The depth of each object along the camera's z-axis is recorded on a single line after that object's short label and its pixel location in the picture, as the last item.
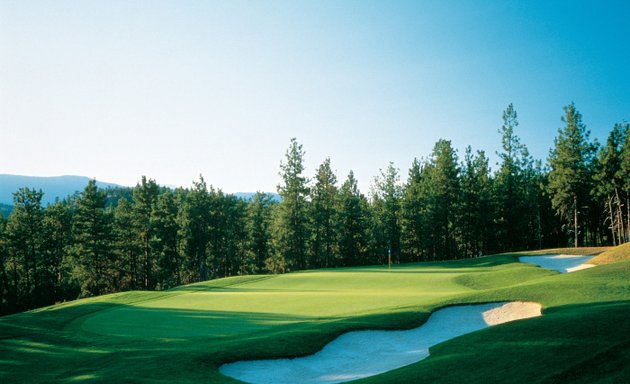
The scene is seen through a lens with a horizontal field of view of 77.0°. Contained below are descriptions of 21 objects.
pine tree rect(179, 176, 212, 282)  61.12
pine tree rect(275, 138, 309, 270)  59.00
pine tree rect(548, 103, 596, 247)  54.03
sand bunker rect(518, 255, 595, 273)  34.41
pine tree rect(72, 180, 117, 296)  52.72
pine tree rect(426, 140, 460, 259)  60.97
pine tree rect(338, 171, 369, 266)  63.16
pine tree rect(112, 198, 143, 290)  59.19
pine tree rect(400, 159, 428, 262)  64.56
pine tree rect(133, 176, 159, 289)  59.34
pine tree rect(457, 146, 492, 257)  62.38
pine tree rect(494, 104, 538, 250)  64.25
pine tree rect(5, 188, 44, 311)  56.12
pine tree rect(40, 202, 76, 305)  59.84
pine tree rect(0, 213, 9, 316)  55.28
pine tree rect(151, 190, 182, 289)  60.91
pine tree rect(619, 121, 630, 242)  52.40
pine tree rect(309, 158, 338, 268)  61.12
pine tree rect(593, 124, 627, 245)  54.72
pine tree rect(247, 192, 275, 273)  67.38
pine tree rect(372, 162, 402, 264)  66.81
